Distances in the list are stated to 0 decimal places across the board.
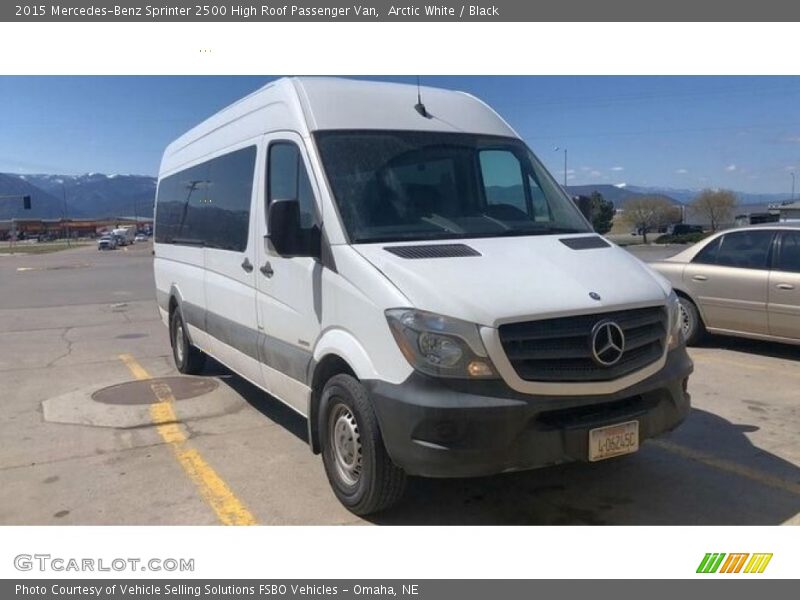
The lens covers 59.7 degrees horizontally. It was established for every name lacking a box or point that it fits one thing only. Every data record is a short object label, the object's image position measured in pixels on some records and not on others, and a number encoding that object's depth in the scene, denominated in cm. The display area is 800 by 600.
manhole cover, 720
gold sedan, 789
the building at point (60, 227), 13901
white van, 357
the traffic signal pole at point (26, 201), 6438
